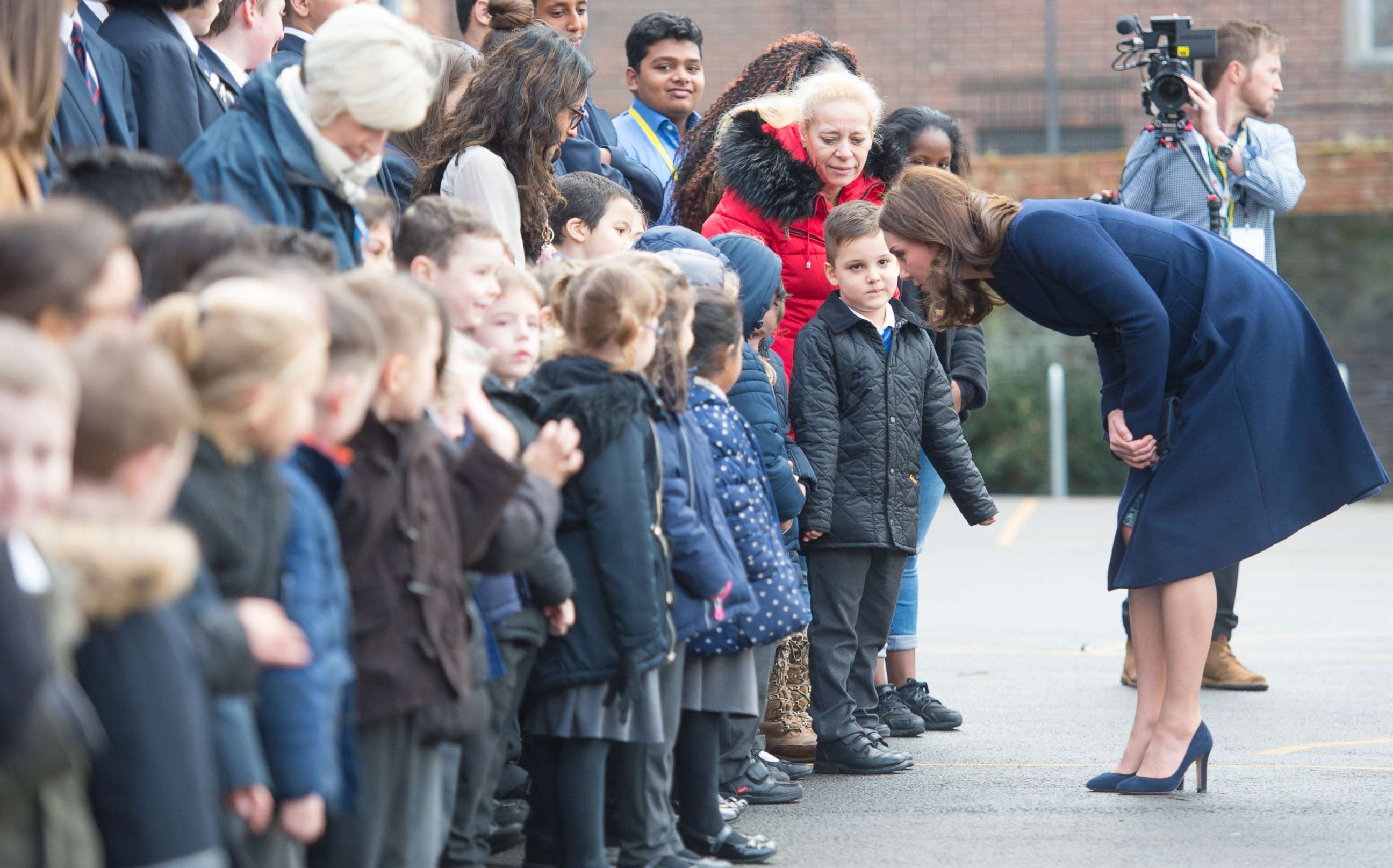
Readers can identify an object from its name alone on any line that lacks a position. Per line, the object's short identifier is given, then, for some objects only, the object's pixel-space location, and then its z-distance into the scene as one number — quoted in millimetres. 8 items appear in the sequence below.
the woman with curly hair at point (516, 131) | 9422
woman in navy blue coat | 9836
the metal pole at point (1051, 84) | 31891
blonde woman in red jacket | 11844
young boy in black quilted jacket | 10664
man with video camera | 14617
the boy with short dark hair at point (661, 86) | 14516
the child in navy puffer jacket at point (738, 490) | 8711
